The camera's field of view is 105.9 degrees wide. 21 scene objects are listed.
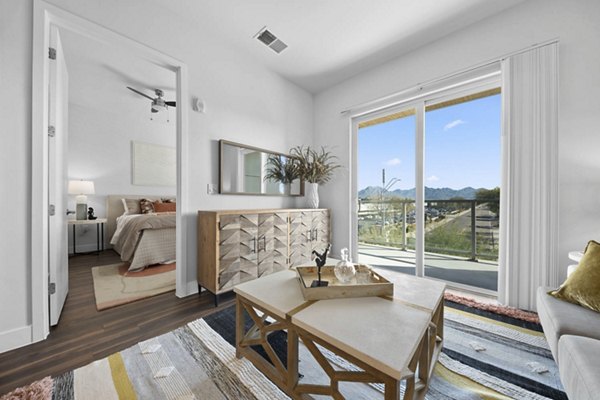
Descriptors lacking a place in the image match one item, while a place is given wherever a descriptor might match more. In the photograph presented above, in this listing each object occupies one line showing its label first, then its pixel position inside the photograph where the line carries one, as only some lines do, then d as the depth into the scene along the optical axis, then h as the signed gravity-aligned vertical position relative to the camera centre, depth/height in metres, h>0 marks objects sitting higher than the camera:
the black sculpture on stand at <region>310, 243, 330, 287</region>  1.20 -0.42
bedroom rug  2.15 -0.94
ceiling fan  3.39 +1.48
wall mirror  2.54 +0.34
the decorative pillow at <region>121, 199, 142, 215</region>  4.40 -0.14
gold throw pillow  1.18 -0.46
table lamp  3.83 +0.11
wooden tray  1.12 -0.46
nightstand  3.76 -0.54
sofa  0.80 -0.61
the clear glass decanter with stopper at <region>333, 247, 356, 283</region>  1.29 -0.42
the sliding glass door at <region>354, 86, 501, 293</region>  2.36 +0.16
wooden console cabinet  2.08 -0.47
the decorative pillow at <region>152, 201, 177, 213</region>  4.55 -0.17
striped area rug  1.11 -0.95
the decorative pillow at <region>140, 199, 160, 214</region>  4.44 -0.14
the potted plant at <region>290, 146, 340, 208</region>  3.13 +0.42
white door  1.64 +0.12
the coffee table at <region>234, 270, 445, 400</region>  0.77 -0.51
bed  2.98 -0.57
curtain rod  1.91 +1.28
